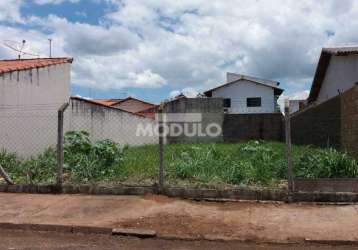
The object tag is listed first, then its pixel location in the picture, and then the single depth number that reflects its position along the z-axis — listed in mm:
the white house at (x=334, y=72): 20858
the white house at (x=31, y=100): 14391
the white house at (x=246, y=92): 48250
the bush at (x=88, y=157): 10203
